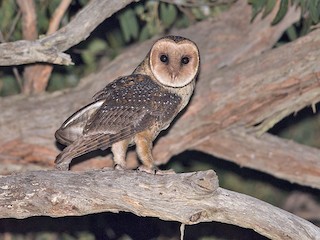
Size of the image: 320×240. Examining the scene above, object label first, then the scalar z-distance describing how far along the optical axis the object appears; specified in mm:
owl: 13891
